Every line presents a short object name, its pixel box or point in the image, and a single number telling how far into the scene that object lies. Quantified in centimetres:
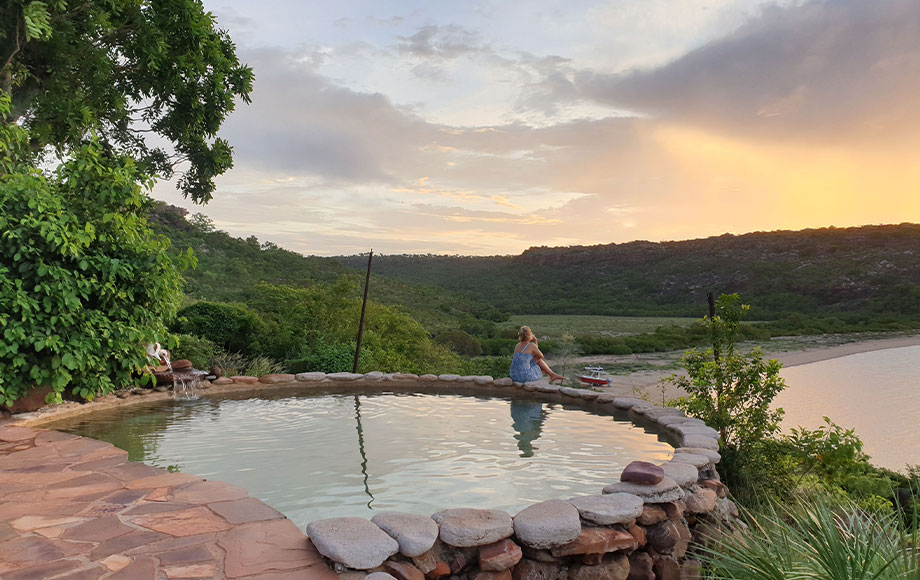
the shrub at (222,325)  1127
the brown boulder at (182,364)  870
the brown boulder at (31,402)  606
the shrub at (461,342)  1839
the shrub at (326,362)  1066
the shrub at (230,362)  1025
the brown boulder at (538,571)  303
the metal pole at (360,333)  1020
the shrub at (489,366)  1231
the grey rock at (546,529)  300
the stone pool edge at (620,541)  277
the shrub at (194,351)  968
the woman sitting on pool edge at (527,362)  851
